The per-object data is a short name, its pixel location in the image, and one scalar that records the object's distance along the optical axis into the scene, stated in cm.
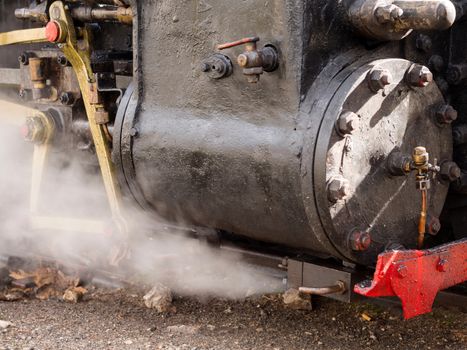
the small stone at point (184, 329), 706
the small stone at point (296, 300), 741
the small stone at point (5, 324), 728
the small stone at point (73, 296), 820
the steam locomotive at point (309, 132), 536
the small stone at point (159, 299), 766
